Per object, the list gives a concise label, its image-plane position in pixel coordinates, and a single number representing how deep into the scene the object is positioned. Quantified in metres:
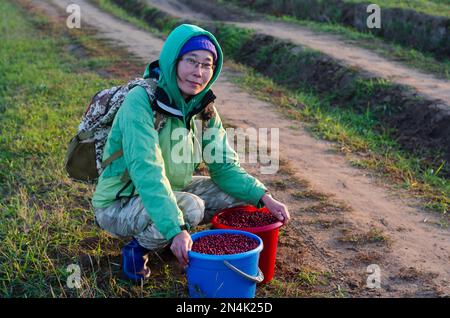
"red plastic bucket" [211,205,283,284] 3.04
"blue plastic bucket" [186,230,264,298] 2.65
